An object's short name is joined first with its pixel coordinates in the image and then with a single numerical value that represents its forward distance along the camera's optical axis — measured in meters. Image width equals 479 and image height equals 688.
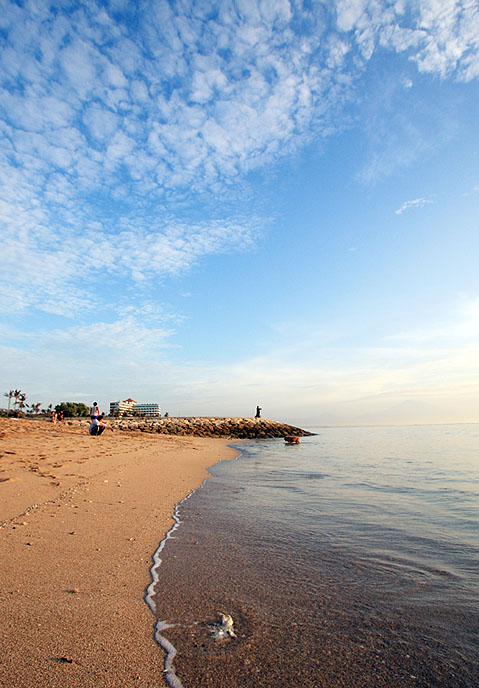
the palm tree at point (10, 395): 108.20
